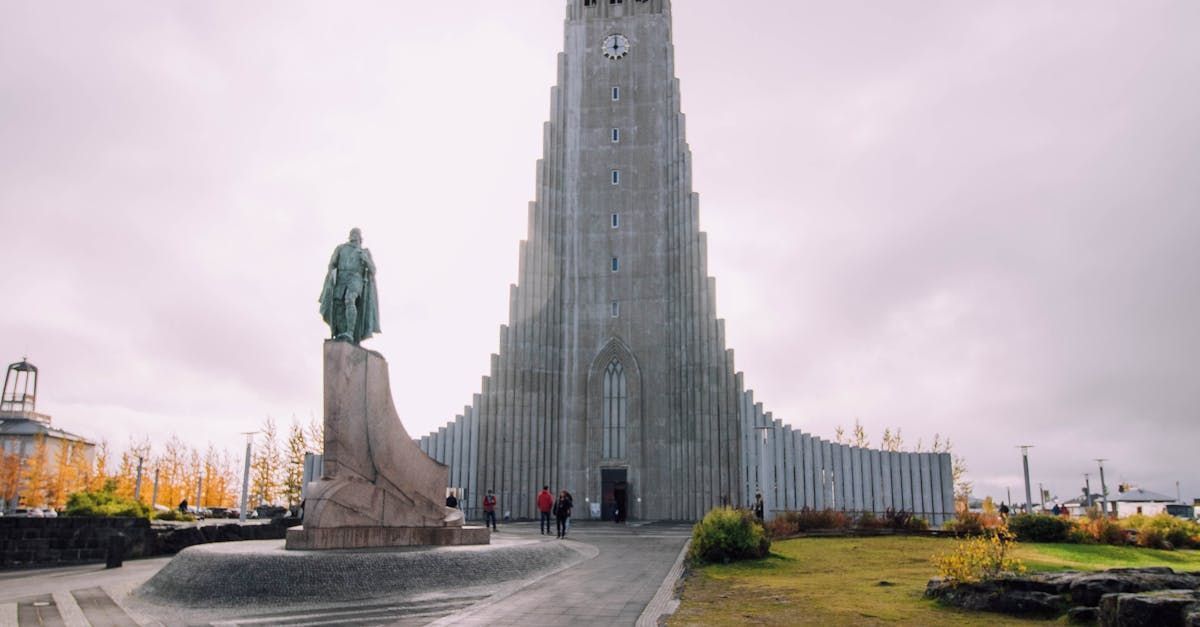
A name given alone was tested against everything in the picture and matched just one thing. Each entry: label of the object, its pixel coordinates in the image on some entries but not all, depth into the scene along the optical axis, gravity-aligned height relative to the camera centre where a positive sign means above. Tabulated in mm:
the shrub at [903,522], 26411 -1710
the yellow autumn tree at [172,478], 80625 -1544
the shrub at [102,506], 26000 -1387
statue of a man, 18500 +3765
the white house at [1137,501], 60159 -2490
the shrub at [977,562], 12102 -1381
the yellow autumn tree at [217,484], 85750 -2231
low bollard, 21406 -2299
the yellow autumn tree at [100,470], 66275 -714
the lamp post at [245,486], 36281 -1010
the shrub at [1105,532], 23562 -1754
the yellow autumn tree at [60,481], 68188 -1595
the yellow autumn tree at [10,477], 66688 -1239
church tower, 44656 +5000
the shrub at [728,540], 18781 -1644
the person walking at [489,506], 29481 -1431
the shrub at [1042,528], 23969 -1697
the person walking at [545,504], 27766 -1272
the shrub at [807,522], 25734 -1703
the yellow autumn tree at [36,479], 67688 -1385
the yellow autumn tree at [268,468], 73312 -399
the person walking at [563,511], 27109 -1468
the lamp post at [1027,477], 38516 -402
